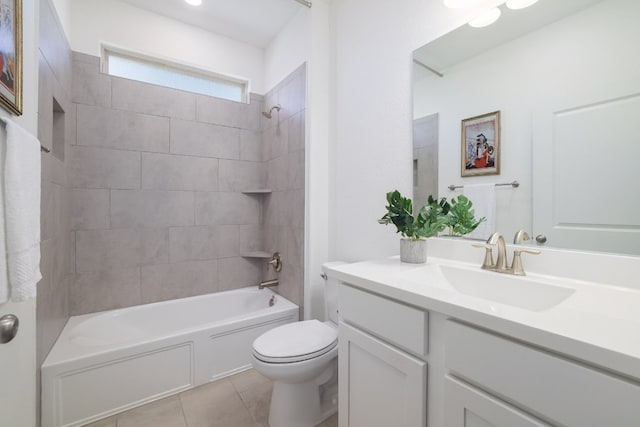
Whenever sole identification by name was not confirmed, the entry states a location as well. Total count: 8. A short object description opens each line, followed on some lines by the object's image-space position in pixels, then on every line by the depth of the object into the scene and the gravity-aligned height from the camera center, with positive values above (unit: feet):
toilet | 4.26 -2.54
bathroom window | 6.95 +3.97
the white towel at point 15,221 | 2.10 -0.07
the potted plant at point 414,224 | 4.00 -0.16
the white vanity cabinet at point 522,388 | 1.56 -1.18
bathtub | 4.61 -2.91
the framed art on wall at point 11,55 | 2.52 +1.59
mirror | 2.81 +1.25
